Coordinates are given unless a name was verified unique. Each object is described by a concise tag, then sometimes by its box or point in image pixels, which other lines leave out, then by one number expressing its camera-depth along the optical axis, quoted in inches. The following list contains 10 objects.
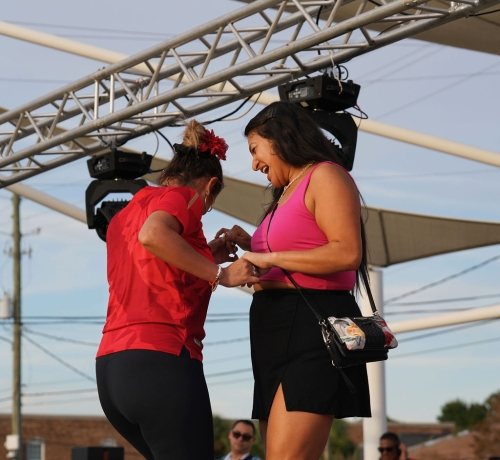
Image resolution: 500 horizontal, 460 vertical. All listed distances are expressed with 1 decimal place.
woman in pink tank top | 111.6
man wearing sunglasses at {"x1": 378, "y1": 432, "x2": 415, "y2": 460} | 362.0
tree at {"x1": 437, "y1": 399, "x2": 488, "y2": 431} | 2082.9
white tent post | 421.7
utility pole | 988.4
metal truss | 240.8
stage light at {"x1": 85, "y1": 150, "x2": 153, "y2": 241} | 335.9
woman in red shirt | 107.7
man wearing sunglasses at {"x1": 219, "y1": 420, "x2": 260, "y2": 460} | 316.8
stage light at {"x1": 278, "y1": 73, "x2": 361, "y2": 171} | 245.8
